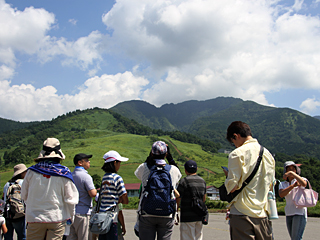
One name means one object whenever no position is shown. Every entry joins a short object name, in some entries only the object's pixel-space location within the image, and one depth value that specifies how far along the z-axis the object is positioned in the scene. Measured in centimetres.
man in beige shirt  310
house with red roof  7106
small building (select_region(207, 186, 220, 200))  6275
